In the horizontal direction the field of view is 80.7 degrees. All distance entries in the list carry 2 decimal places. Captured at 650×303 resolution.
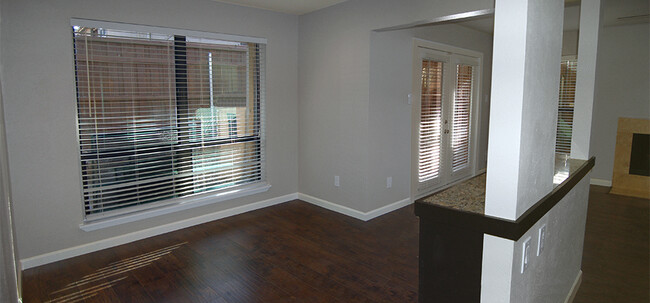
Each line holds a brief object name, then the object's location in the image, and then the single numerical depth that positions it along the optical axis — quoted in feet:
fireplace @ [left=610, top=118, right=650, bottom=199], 17.20
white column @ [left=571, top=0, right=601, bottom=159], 8.64
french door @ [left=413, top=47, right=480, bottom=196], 15.98
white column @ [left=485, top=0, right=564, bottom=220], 4.33
